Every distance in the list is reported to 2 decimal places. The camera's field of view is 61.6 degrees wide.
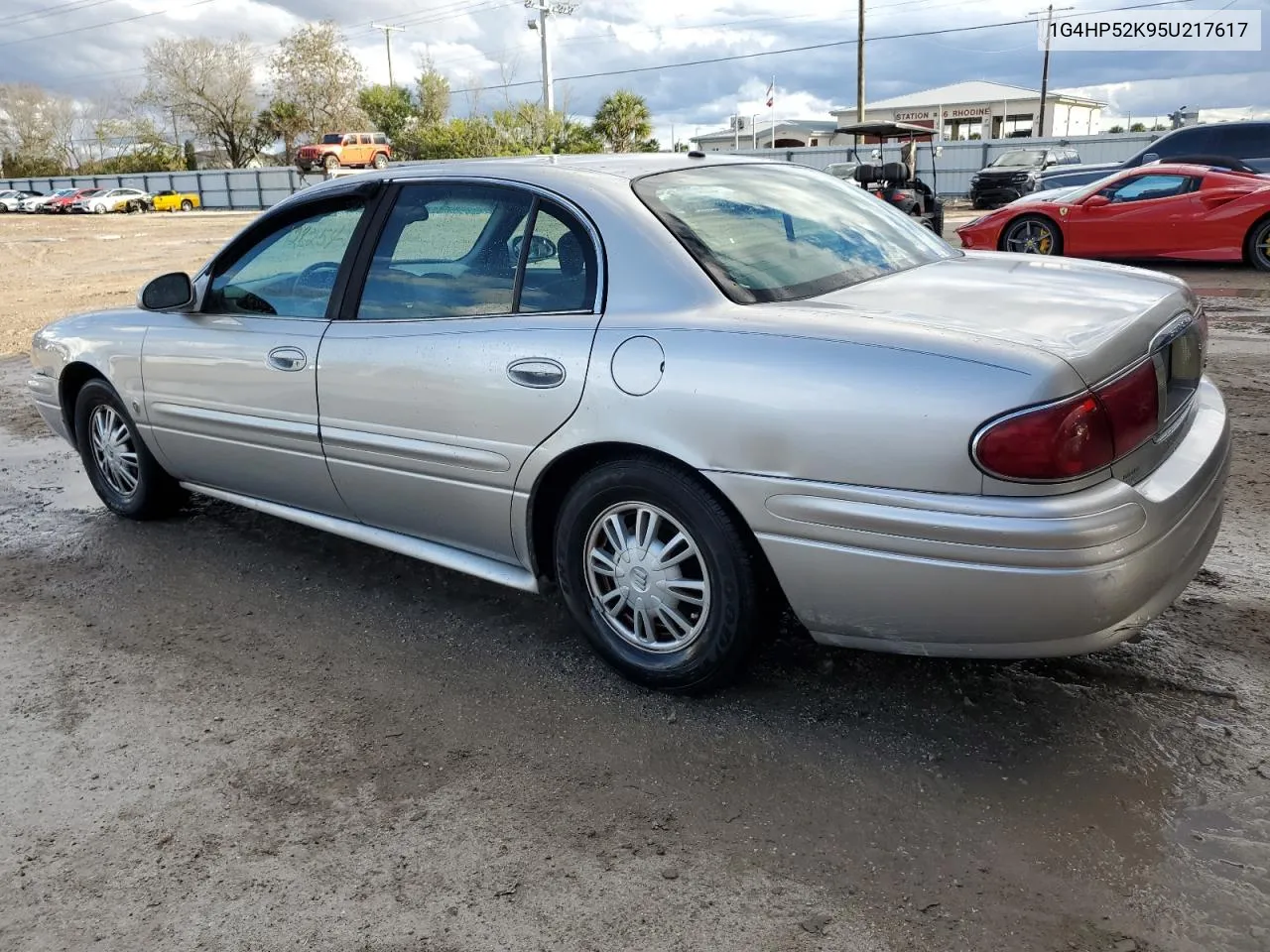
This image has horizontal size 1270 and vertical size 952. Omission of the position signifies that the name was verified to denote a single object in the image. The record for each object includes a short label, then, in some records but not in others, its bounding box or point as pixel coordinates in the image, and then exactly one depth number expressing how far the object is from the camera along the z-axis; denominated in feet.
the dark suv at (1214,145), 52.95
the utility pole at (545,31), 120.26
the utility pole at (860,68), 119.14
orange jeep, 157.48
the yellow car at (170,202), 171.22
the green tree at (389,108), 192.44
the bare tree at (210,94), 239.09
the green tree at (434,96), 176.76
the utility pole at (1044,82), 170.28
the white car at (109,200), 162.49
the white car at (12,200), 174.91
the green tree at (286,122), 234.38
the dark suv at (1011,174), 78.95
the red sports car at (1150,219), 38.86
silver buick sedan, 8.05
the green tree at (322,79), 229.04
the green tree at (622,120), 143.23
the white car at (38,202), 169.58
